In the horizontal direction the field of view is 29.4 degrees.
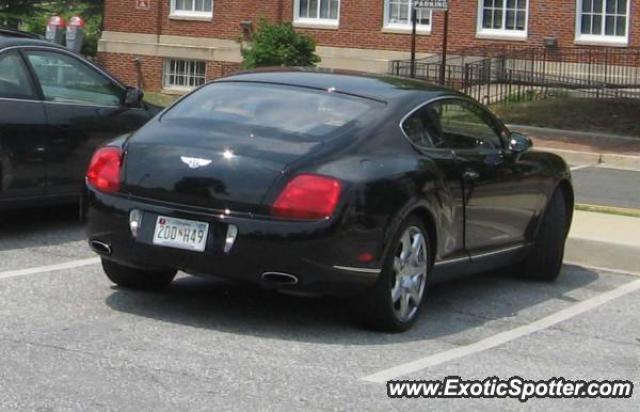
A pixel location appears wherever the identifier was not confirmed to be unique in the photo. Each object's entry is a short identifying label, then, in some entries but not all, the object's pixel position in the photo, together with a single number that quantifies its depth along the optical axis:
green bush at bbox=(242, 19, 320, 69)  29.03
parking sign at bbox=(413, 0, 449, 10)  21.17
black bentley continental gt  6.59
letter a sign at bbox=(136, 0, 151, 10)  36.06
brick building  29.34
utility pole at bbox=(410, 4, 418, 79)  23.10
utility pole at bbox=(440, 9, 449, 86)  24.76
